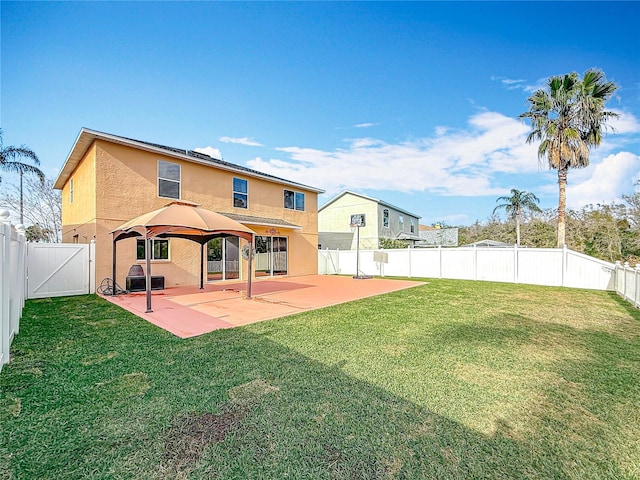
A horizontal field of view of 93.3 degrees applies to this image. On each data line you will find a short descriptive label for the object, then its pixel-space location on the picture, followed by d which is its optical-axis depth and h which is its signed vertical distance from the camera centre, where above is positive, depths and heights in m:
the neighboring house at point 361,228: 26.33 +1.58
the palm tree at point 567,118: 13.84 +5.69
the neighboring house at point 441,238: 35.12 +0.07
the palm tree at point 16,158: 16.28 +4.44
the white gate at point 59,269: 9.62 -0.97
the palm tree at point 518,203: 30.41 +3.58
